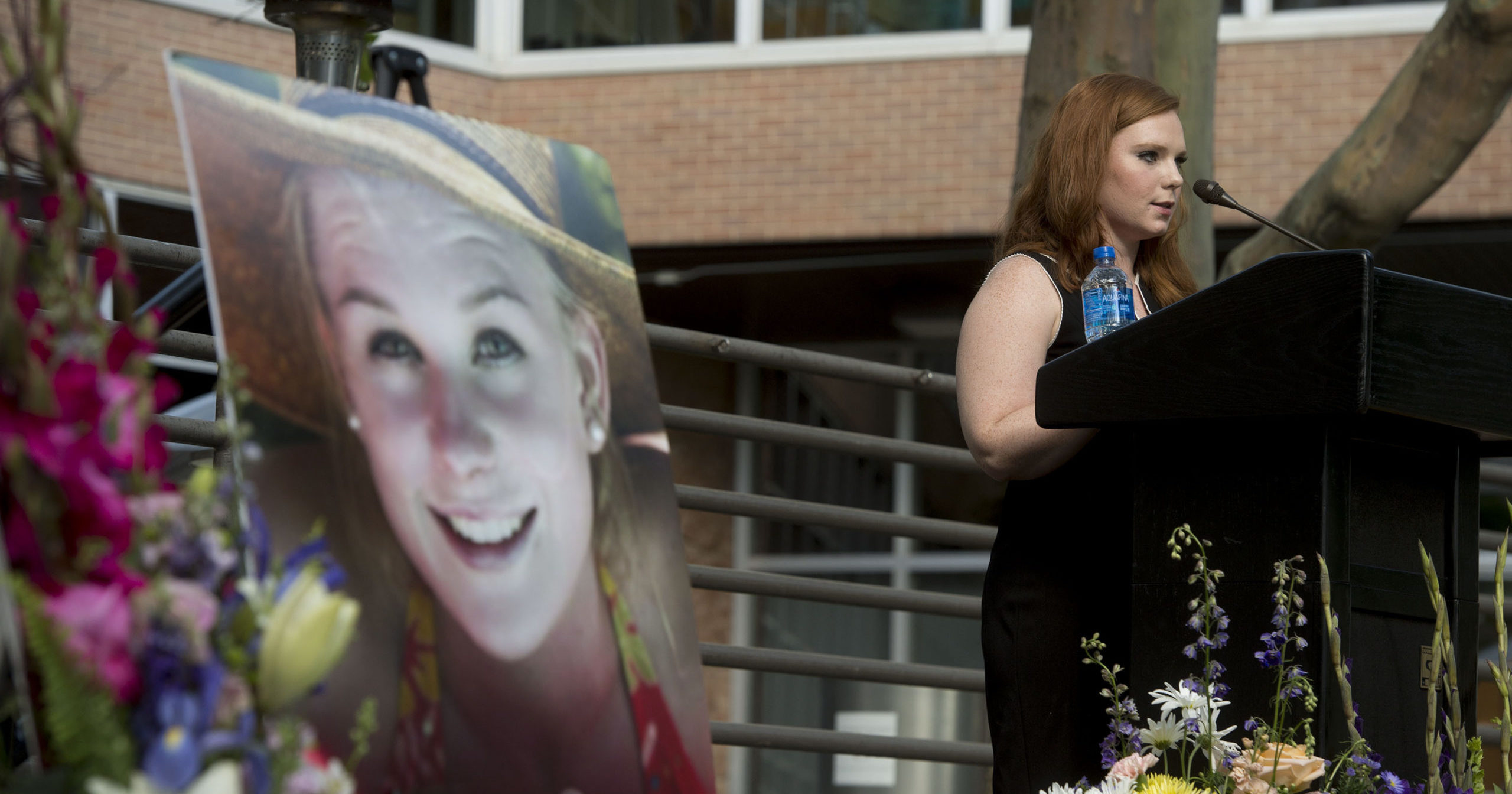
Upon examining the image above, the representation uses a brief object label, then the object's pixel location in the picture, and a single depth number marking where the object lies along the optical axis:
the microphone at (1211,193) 5.29
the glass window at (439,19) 24.08
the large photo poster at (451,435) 3.54
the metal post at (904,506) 24.67
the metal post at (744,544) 25.08
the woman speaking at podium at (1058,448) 4.99
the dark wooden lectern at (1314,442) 4.02
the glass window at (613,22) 24.00
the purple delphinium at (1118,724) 4.10
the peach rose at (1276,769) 3.78
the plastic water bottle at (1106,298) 5.21
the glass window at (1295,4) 21.37
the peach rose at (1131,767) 3.87
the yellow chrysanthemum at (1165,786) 3.73
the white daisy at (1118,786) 3.78
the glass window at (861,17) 22.95
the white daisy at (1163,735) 4.00
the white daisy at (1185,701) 3.97
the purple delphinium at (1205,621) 3.97
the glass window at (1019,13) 22.52
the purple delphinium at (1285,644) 3.92
